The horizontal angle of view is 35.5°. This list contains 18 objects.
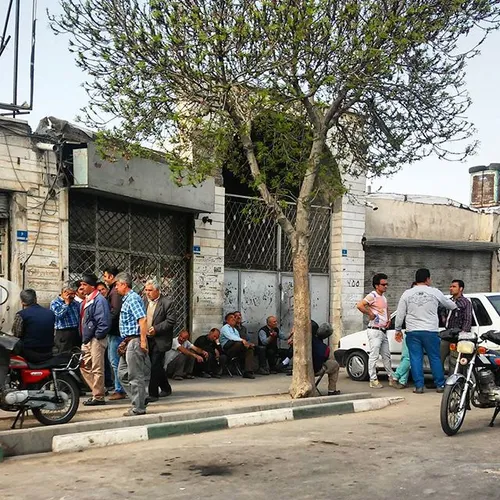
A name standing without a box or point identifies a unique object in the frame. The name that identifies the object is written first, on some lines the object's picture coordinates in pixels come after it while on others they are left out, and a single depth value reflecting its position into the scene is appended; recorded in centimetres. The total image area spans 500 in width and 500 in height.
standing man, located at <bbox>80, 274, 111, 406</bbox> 984
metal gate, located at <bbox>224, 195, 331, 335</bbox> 1691
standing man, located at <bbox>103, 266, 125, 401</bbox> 1044
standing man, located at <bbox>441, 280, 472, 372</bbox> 1202
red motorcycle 794
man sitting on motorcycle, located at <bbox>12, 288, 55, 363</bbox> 884
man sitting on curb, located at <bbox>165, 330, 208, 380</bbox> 1344
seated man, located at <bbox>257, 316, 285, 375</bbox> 1509
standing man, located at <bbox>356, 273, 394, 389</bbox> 1230
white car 1232
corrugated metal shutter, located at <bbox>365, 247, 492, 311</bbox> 1938
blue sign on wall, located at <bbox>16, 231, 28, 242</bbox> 1188
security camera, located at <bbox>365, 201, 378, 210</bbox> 1921
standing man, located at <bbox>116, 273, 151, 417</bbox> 877
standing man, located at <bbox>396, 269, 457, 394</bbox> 1145
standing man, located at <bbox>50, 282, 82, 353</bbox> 1100
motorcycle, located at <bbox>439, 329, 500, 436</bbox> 772
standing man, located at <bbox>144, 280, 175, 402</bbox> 1000
